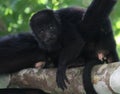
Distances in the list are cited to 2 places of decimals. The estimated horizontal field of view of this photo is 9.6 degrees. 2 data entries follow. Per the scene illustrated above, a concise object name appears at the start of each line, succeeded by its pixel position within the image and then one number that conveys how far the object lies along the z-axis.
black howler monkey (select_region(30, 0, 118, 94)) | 6.21
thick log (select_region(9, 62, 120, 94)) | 5.18
